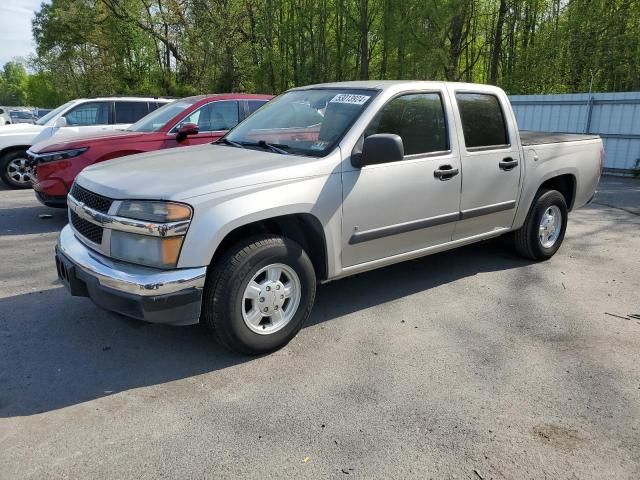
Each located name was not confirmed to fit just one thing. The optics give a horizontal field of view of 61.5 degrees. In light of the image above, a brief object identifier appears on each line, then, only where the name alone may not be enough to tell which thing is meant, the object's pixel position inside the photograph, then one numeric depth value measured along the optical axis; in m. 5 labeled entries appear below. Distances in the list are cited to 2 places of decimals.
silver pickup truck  3.23
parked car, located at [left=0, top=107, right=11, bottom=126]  16.81
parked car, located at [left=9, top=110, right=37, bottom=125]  26.51
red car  7.12
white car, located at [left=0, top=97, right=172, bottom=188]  10.25
